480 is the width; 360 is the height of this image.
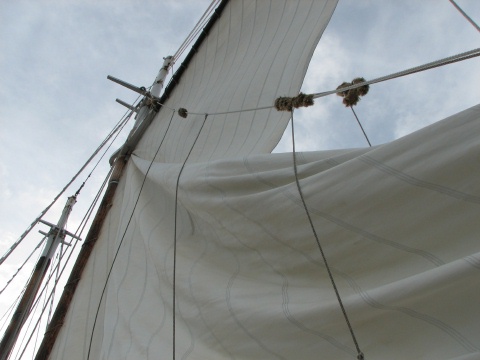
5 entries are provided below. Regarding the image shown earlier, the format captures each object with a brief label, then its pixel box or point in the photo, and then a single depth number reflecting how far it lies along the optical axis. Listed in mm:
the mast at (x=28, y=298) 4431
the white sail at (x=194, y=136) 2494
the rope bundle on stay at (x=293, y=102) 2383
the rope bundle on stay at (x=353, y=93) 2074
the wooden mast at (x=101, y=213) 3436
